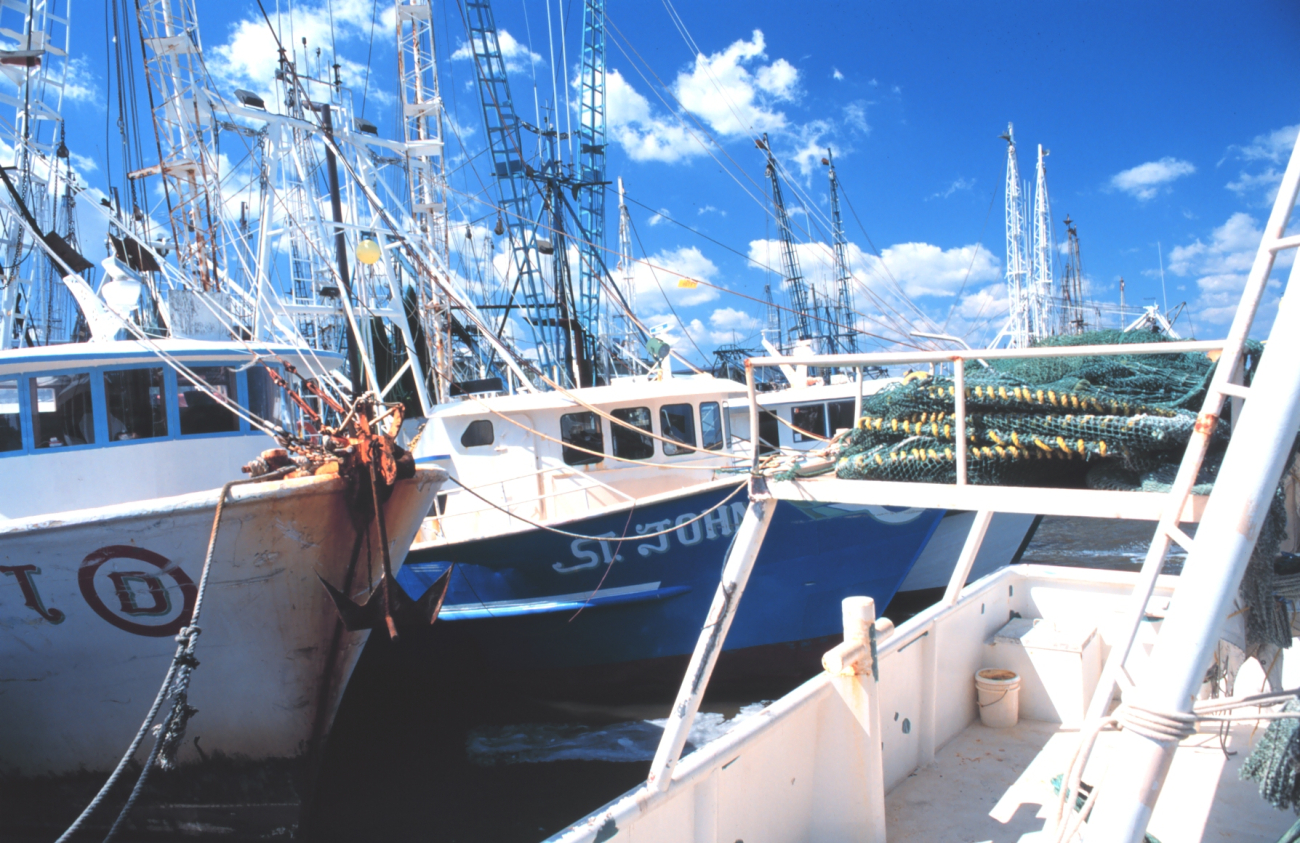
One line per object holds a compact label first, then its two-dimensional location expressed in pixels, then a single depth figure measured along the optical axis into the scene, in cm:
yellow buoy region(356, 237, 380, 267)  930
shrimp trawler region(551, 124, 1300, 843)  172
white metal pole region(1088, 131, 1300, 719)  177
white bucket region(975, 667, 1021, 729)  432
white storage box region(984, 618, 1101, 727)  434
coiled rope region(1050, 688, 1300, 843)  170
